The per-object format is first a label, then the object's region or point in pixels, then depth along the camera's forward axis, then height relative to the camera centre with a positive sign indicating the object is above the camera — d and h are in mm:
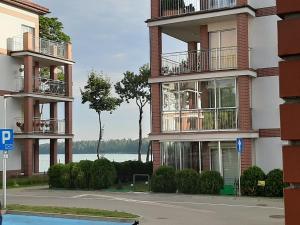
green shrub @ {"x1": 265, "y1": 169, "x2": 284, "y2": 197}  23359 -1961
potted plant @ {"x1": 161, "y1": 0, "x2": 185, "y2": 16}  28641 +7648
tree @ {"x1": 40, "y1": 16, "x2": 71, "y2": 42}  48000 +10934
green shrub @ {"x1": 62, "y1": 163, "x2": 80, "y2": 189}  29438 -1877
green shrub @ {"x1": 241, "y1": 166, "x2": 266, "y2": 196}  23906 -1859
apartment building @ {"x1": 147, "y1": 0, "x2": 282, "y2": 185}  26266 +2902
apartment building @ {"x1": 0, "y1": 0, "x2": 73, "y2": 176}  38531 +4695
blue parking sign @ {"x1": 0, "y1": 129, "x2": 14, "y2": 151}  19203 +207
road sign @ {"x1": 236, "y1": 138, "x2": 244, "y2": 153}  23125 -105
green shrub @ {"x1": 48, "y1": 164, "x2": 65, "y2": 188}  29938 -1843
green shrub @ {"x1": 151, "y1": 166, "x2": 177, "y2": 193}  26234 -1935
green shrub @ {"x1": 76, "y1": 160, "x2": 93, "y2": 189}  29188 -1922
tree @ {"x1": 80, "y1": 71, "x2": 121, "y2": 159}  47375 +4531
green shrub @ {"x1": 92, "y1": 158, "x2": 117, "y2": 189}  29062 -1757
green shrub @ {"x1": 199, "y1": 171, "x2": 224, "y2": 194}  25047 -1971
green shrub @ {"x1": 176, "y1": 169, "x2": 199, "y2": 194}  25453 -1939
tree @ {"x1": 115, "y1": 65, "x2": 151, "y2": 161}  49094 +5478
